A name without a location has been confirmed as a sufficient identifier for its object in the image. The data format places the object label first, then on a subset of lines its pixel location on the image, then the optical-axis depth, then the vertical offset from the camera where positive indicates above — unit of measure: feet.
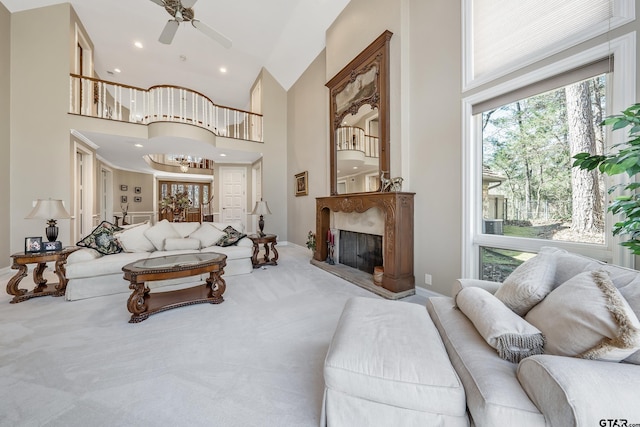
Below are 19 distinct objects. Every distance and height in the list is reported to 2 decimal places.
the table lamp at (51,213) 9.32 +0.04
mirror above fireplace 10.79 +4.79
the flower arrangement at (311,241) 16.02 -1.97
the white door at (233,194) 25.52 +2.01
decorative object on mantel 10.04 +1.24
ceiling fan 10.79 +9.51
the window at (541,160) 5.63 +1.57
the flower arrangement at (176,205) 33.24 +1.19
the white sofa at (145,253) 9.29 -1.86
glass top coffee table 7.66 -2.35
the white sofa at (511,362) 2.50 -2.06
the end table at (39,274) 8.89 -2.38
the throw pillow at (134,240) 11.14 -1.28
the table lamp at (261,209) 15.20 +0.25
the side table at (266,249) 14.15 -2.24
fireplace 9.47 -1.27
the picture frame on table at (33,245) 9.36 -1.22
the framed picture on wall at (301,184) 18.56 +2.31
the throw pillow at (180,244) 11.98 -1.57
